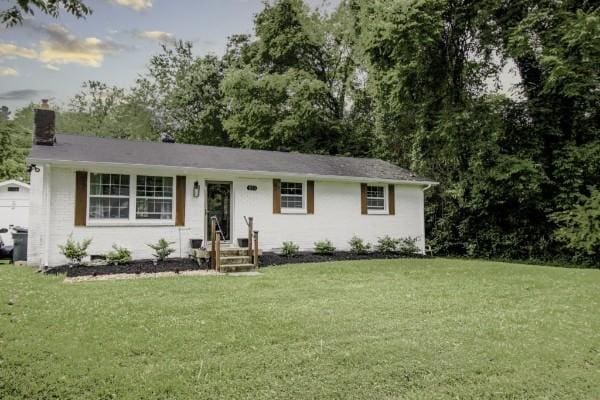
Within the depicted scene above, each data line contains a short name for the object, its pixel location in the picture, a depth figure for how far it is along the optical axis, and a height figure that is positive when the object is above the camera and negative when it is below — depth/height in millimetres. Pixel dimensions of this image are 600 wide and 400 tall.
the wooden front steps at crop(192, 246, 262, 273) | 10742 -942
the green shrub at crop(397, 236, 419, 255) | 15266 -921
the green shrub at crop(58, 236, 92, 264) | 10234 -637
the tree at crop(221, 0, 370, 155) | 23766 +7992
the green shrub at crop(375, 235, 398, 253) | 14922 -847
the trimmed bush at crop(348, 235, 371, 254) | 14391 -844
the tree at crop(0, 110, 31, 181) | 23755 +3662
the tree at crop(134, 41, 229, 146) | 26672 +8401
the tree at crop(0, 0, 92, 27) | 3270 +1781
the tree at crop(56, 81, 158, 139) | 32875 +9793
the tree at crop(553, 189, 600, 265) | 12961 -235
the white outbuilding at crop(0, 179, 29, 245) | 19692 +985
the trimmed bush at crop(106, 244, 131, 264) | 10672 -842
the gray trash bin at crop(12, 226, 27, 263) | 12367 -695
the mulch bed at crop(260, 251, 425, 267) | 12367 -1132
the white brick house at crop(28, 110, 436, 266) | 10688 +808
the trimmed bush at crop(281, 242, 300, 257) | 13094 -850
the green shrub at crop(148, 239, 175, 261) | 11281 -734
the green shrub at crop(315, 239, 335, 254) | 13625 -853
